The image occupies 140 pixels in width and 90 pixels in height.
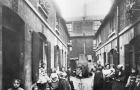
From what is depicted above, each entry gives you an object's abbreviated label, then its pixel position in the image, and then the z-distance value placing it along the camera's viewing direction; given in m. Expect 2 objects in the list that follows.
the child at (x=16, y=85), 5.04
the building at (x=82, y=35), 35.06
